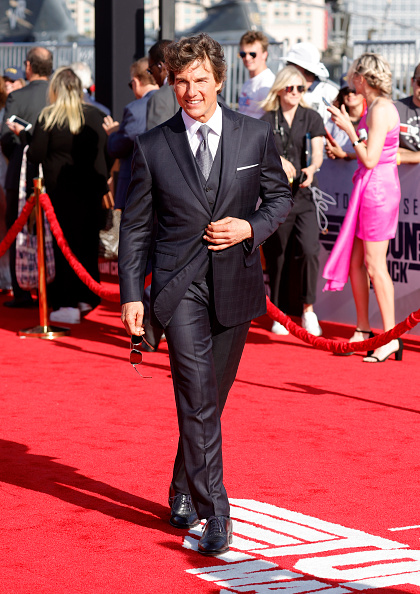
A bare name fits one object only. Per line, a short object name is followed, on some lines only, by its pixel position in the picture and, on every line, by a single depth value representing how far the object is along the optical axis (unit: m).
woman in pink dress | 12.19
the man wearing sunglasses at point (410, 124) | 13.58
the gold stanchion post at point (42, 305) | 14.20
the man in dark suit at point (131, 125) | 14.06
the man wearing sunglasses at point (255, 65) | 16.92
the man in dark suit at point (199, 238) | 6.29
